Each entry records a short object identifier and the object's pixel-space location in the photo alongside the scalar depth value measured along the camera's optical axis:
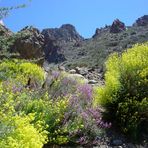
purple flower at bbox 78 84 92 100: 5.28
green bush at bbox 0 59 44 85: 5.58
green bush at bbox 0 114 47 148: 2.63
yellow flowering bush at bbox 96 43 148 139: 4.75
